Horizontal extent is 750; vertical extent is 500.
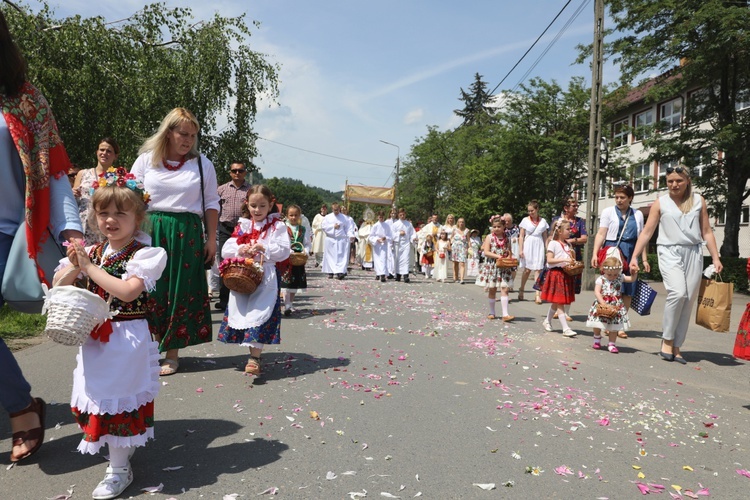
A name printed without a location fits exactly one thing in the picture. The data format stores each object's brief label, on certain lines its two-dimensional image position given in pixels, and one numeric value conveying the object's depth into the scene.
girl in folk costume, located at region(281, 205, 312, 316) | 9.86
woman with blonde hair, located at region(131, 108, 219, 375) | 5.12
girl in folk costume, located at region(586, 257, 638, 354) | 7.44
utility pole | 16.44
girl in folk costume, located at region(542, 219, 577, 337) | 8.47
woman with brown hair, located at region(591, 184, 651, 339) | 8.36
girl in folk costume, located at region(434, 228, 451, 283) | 19.18
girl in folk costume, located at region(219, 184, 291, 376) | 5.45
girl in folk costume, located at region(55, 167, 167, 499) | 3.01
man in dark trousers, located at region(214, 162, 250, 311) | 9.16
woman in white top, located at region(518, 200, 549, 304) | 13.18
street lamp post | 54.38
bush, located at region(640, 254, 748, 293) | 17.67
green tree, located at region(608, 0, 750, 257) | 18.53
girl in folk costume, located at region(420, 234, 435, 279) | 20.73
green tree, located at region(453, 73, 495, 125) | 72.34
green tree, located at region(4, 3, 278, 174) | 13.45
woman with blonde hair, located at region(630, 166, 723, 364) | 6.92
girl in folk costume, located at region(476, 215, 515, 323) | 10.09
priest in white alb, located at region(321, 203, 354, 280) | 18.66
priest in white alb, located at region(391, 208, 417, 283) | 19.05
